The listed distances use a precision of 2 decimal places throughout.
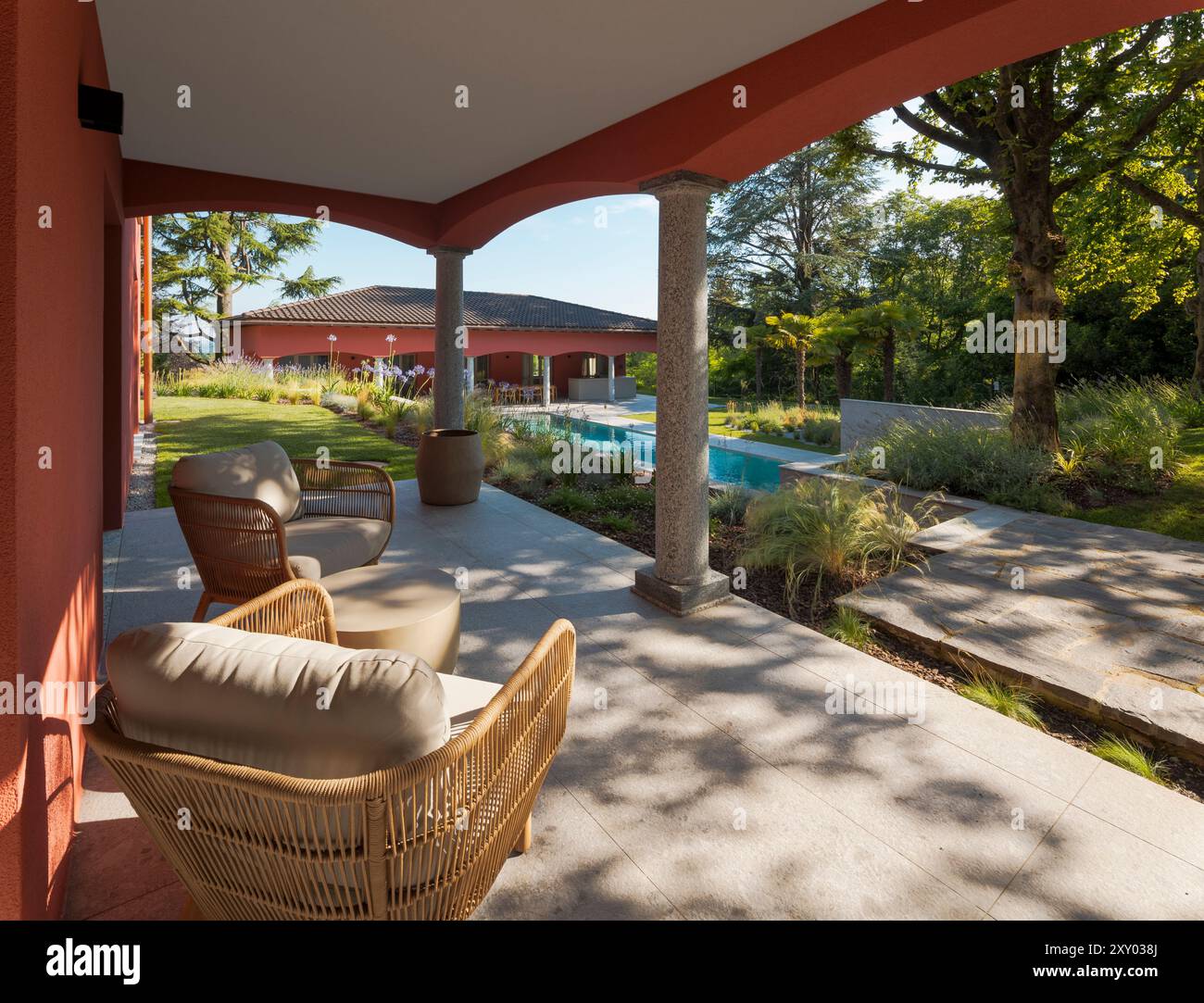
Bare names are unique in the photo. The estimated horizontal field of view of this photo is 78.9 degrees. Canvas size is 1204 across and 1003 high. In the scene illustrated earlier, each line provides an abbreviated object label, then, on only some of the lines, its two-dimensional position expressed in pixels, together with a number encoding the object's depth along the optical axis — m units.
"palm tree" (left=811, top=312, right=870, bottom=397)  17.20
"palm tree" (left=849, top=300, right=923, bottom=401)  16.50
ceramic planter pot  7.24
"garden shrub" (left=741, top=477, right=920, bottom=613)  5.19
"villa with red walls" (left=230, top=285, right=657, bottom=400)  20.08
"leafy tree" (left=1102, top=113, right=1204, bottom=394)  10.20
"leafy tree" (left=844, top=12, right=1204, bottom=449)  7.58
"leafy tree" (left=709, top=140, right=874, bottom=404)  24.95
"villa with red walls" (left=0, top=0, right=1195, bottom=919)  1.65
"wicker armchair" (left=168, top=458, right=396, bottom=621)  3.59
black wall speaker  2.64
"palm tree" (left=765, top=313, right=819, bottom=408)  19.28
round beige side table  2.90
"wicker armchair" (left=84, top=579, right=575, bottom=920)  1.49
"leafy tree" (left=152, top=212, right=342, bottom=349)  23.69
